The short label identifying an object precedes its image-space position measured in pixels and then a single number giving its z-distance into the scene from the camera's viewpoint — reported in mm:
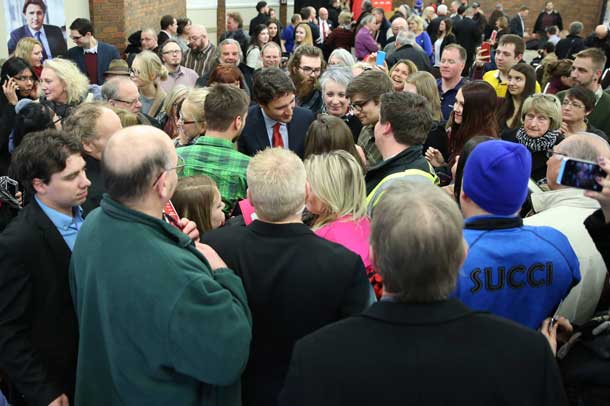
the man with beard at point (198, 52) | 7914
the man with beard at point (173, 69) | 6719
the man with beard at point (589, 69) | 6082
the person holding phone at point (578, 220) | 2594
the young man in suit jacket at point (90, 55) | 7727
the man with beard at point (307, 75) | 5750
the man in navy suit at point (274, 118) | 4254
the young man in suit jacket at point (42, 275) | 2312
